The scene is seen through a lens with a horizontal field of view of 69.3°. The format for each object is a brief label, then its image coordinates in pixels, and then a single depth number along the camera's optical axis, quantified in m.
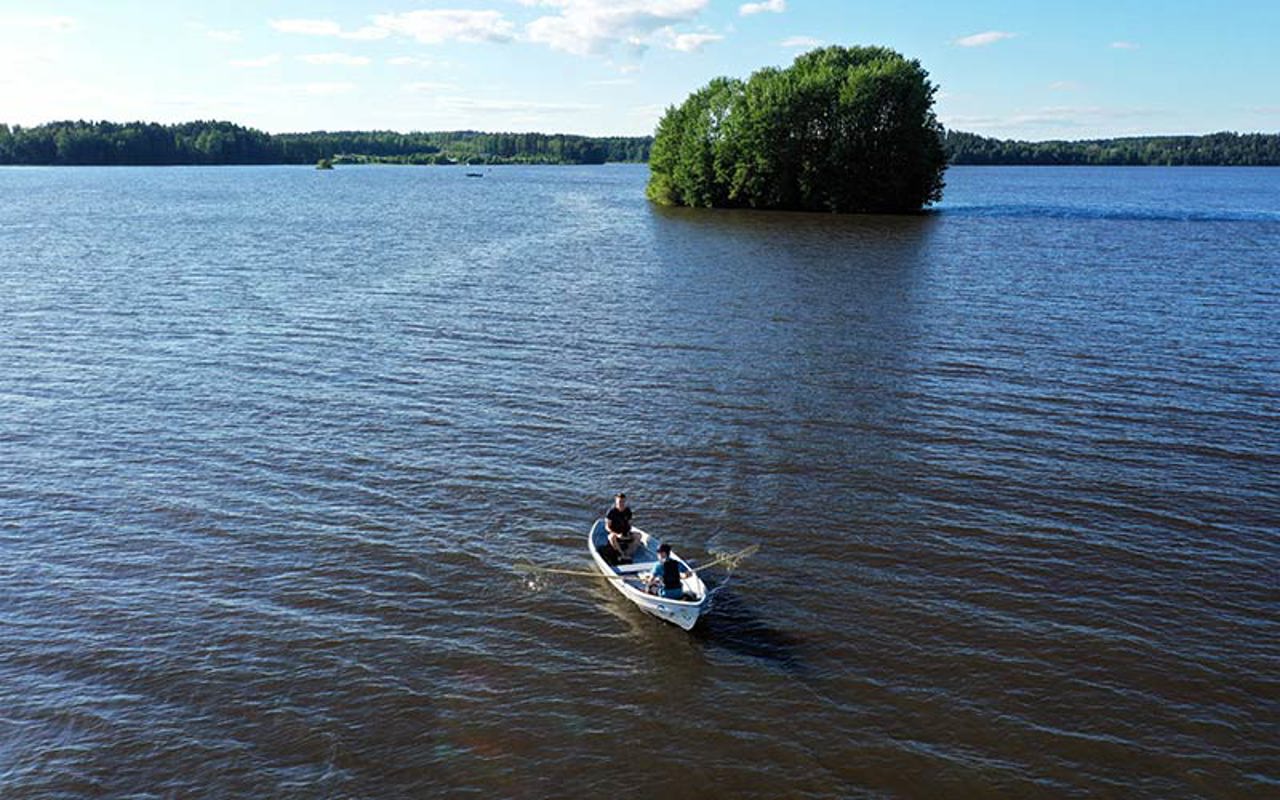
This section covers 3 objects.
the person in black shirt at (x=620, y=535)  24.28
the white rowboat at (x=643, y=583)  21.53
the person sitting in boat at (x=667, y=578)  21.84
